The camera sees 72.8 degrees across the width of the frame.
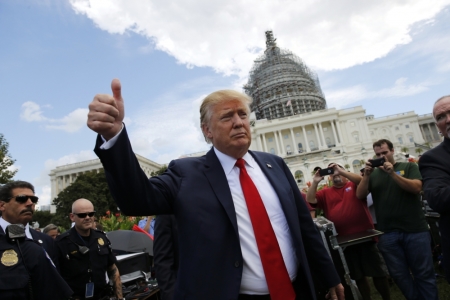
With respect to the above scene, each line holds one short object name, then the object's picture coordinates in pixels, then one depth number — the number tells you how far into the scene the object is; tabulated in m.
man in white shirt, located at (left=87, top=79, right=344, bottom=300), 1.46
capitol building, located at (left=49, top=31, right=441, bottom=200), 67.62
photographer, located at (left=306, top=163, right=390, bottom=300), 4.52
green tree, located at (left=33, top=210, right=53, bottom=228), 49.81
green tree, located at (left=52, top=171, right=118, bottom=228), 39.22
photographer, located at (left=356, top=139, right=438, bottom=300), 3.99
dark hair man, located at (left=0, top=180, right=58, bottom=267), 3.44
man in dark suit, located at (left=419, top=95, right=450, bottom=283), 2.53
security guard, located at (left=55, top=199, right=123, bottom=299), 3.86
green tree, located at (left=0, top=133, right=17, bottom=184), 19.03
